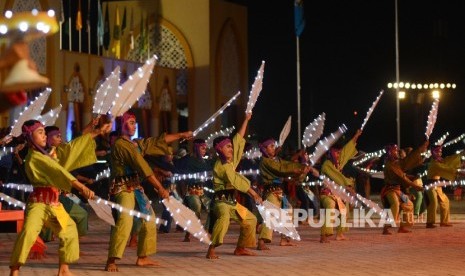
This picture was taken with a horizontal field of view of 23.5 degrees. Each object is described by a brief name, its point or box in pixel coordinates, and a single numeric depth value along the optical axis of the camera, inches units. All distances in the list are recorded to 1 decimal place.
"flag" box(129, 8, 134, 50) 1573.6
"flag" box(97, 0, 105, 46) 1478.8
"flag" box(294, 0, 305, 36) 1563.4
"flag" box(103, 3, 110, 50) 1487.5
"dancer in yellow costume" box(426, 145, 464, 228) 824.9
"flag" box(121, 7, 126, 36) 1535.4
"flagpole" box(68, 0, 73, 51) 1376.7
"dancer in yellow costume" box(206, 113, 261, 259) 557.9
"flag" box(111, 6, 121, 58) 1525.6
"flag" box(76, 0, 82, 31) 1422.2
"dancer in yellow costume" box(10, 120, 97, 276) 432.8
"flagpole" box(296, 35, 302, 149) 1454.2
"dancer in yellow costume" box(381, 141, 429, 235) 764.0
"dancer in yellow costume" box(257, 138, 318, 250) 616.4
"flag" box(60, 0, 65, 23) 1222.4
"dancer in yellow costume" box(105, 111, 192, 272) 495.2
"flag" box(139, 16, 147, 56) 1549.0
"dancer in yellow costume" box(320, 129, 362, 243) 682.2
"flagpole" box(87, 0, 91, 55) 1455.1
